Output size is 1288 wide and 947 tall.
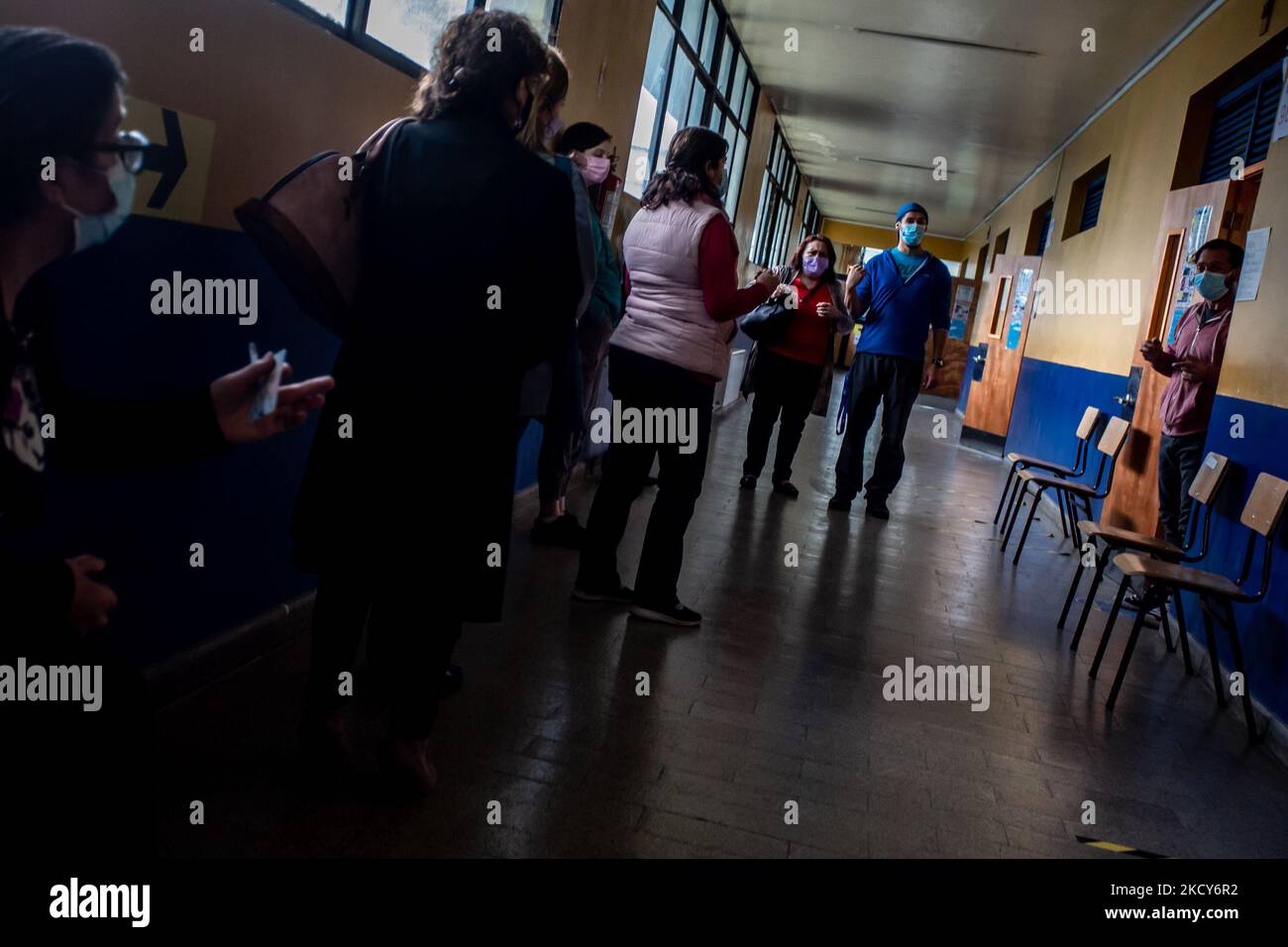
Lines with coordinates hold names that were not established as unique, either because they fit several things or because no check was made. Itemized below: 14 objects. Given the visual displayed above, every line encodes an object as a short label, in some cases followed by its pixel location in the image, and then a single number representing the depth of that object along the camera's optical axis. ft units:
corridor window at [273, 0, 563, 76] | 8.95
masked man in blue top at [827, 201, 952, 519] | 19.66
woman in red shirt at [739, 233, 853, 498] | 19.69
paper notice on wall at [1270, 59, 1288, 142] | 14.15
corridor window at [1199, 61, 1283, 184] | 18.49
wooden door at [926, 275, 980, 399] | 57.52
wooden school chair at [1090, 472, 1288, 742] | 11.46
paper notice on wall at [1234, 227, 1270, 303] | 14.20
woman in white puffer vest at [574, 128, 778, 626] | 11.05
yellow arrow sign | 6.90
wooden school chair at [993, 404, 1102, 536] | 19.92
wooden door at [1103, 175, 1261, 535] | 17.47
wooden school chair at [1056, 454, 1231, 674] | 13.38
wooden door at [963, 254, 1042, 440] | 36.37
